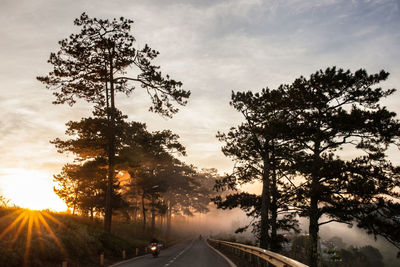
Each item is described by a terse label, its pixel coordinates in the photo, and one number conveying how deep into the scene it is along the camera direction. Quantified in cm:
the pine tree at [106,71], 2075
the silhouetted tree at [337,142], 1478
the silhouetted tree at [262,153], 1952
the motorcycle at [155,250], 2186
